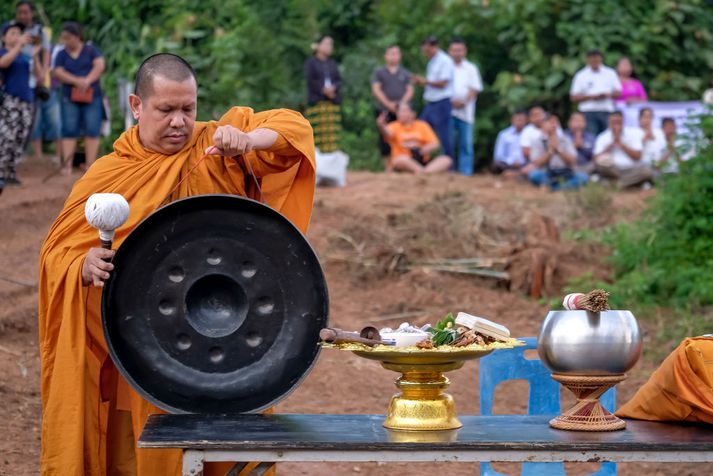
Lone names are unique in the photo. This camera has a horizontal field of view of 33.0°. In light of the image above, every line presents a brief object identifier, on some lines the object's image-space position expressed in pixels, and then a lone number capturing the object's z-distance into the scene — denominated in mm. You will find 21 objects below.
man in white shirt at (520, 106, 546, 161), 14602
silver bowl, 3576
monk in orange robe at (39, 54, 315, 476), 3955
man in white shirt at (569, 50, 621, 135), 14953
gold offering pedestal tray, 3578
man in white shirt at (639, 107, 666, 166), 14023
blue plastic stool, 4945
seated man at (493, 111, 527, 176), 14906
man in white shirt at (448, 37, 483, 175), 14969
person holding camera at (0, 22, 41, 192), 11273
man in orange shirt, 14477
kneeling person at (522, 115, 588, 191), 13734
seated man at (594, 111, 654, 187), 13664
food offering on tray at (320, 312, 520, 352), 3570
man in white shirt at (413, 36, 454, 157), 14859
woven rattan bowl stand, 3623
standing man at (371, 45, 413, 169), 14773
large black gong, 3809
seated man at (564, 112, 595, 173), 14398
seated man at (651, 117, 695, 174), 9961
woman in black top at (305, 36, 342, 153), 14352
